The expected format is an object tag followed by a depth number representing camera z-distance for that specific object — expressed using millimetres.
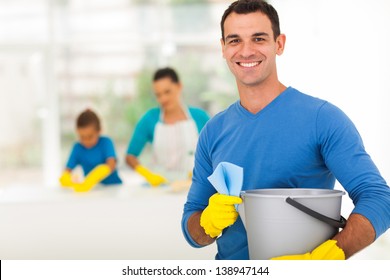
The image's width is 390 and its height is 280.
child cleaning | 3621
